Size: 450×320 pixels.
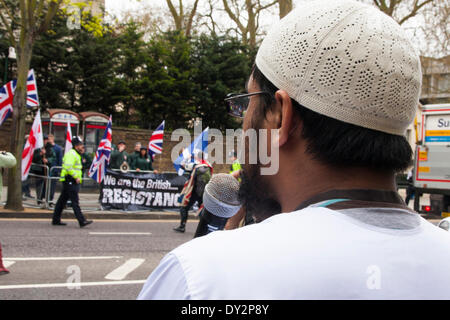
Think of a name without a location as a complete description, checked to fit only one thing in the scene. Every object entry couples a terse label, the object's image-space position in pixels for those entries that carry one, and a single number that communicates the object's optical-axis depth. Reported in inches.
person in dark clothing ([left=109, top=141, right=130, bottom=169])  557.2
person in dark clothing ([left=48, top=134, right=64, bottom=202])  502.3
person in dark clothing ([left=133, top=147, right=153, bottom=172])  557.1
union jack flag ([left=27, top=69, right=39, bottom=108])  457.4
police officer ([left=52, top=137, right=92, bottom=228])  379.6
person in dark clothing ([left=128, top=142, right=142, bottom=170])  564.5
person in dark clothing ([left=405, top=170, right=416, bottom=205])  646.8
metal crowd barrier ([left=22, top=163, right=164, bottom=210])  475.2
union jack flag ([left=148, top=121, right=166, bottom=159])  574.9
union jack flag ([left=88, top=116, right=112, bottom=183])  485.7
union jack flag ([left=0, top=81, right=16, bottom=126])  455.3
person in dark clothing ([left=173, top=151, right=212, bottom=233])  325.2
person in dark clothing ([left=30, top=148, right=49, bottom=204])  486.0
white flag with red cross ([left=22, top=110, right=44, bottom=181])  459.8
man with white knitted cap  32.3
